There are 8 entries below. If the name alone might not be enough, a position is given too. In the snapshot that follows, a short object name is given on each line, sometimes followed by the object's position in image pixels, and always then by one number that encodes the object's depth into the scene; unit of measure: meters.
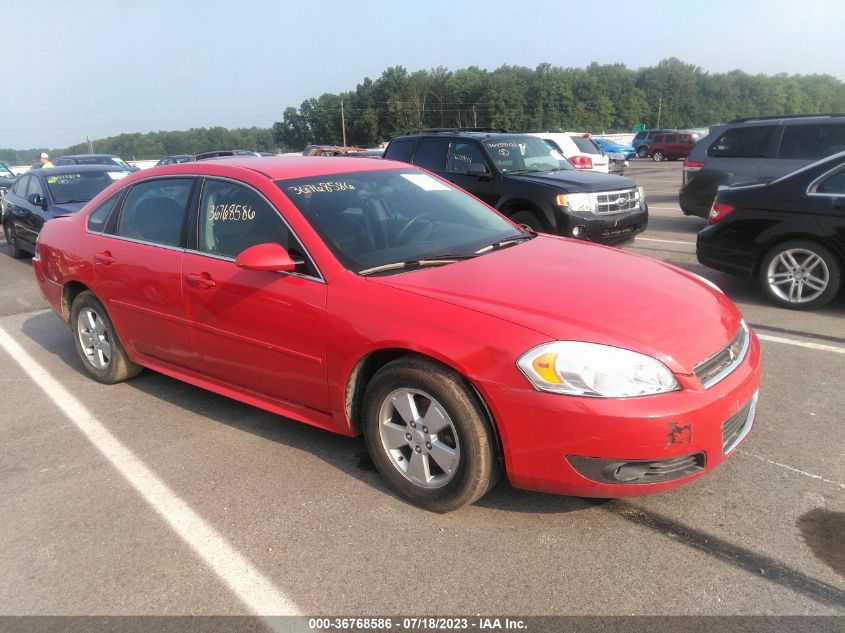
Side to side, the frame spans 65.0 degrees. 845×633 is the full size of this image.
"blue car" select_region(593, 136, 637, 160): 36.31
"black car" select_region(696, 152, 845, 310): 5.95
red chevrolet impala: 2.71
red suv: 38.50
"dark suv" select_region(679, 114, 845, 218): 9.55
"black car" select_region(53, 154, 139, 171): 19.16
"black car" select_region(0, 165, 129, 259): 9.98
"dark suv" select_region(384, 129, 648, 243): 8.11
